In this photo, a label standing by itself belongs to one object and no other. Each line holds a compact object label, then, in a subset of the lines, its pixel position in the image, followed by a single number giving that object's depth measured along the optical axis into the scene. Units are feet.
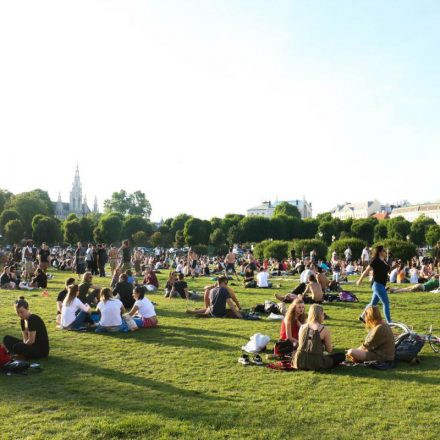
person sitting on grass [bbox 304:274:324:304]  46.70
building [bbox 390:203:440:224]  539.99
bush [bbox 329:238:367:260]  128.57
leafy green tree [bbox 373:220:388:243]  321.65
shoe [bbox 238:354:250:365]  27.45
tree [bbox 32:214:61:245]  234.38
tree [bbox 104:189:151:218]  446.19
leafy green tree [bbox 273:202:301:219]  377.09
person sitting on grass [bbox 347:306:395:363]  26.55
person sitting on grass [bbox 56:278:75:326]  39.48
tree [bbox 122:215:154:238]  297.47
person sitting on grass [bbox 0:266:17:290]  65.98
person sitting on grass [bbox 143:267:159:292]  65.77
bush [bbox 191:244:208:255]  212.89
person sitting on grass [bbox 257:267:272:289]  69.15
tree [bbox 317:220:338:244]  282.81
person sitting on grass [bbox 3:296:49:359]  27.99
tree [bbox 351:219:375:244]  285.64
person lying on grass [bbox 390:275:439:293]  62.23
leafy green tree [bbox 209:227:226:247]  276.78
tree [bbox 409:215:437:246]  315.37
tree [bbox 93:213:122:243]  279.28
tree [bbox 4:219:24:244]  218.18
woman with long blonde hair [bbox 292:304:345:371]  25.55
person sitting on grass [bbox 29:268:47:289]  67.77
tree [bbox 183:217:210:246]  273.54
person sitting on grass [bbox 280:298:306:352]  29.86
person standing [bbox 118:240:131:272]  69.46
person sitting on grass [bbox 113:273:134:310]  45.85
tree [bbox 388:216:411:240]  312.44
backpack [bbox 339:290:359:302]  52.80
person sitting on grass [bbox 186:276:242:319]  42.78
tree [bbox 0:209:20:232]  237.45
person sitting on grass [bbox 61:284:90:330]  37.50
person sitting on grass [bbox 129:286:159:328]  38.71
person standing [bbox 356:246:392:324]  36.32
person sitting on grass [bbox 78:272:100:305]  44.94
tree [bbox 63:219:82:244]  269.23
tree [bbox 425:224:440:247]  256.66
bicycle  29.65
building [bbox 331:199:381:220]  606.55
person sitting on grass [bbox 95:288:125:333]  36.86
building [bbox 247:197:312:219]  604.49
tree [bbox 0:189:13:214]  290.60
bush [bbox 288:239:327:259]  136.41
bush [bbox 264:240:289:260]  143.13
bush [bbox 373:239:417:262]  114.11
